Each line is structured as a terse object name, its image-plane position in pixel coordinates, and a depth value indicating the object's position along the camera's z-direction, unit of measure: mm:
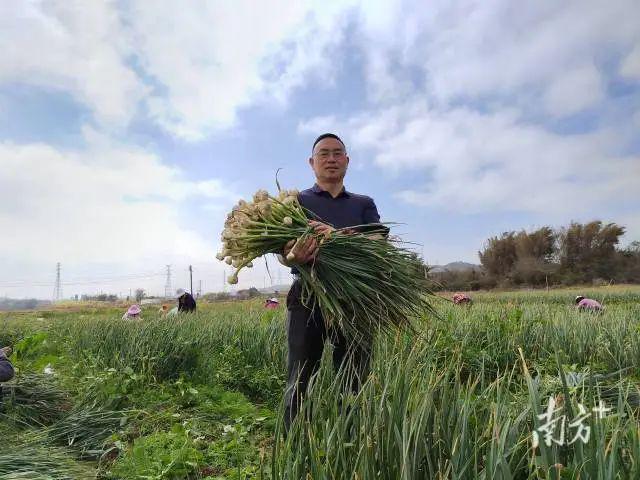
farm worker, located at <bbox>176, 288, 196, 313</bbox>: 8843
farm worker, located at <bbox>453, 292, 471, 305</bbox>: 7473
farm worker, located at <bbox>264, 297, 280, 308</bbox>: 9095
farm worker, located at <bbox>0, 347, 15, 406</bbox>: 3120
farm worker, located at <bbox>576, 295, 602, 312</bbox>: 6601
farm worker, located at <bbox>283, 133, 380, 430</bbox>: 2170
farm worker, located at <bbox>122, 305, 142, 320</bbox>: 8367
